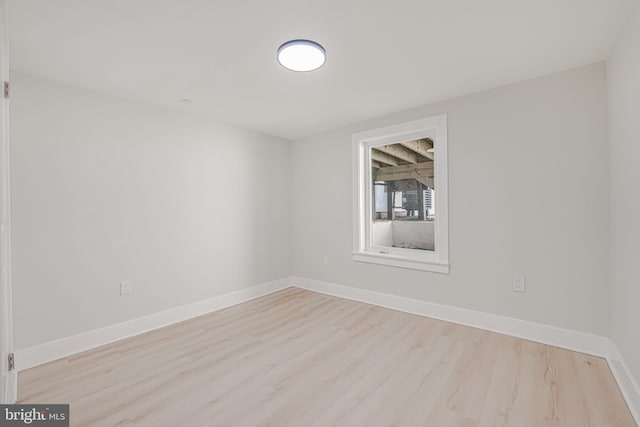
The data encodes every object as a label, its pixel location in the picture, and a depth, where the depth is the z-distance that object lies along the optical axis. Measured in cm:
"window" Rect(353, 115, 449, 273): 309
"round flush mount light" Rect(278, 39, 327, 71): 192
